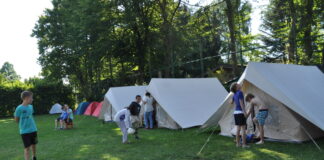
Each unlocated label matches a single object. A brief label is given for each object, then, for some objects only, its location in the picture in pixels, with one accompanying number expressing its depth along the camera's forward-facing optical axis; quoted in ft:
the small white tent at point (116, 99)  44.55
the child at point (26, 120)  17.22
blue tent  72.64
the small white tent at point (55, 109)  84.84
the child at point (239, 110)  19.66
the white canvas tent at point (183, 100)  33.42
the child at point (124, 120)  24.56
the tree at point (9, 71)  244.94
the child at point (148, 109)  35.04
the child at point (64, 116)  40.50
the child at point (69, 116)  40.63
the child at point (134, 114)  25.91
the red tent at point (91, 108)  67.10
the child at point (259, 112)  21.31
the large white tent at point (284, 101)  20.79
